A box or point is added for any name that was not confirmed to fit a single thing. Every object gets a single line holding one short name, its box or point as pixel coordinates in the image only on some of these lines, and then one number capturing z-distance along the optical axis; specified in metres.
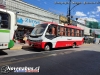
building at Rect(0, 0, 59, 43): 10.19
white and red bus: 6.97
